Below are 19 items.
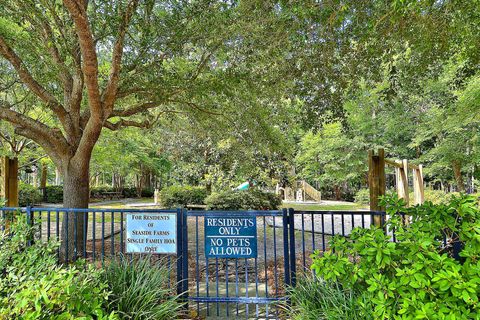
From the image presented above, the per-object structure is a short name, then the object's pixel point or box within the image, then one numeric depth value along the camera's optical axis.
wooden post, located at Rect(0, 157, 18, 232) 5.18
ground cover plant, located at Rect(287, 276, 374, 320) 2.65
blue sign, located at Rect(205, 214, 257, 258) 3.50
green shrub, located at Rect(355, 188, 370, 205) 20.52
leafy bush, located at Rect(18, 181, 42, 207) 16.61
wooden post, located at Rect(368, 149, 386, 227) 4.40
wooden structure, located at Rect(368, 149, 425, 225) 4.39
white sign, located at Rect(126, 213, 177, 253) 3.58
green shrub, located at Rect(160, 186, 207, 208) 14.26
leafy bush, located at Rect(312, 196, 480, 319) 2.09
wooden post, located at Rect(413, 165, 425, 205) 8.63
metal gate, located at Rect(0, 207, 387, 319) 3.49
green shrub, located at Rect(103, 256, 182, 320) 2.95
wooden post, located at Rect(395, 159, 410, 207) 7.14
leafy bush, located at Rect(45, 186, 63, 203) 21.55
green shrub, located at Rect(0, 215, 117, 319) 2.20
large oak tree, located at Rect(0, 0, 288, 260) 4.35
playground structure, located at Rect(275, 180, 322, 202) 24.94
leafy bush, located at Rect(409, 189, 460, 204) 12.35
